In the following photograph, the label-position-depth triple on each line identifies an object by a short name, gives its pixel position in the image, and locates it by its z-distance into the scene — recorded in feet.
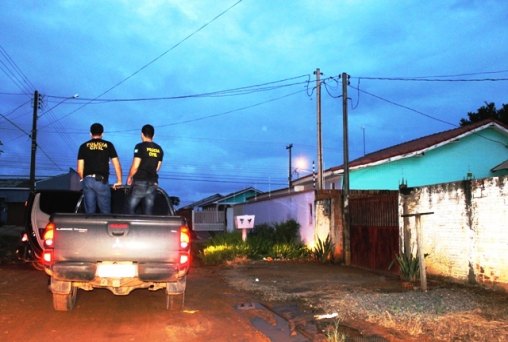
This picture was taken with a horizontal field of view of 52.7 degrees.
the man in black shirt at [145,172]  26.48
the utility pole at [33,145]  98.84
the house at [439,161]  71.51
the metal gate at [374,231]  40.83
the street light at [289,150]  158.91
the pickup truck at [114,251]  21.21
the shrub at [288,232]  59.82
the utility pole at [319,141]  64.31
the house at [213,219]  116.06
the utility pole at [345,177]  49.21
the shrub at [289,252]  54.29
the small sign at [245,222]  62.27
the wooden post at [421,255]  31.14
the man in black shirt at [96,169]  26.00
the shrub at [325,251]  50.90
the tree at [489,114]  102.89
